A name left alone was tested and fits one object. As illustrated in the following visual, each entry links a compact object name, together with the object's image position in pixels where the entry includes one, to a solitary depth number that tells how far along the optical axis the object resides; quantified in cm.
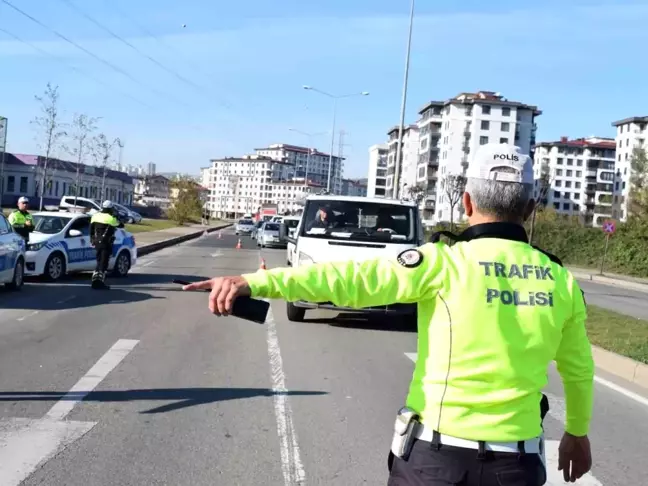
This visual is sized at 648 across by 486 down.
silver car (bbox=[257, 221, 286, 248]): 4131
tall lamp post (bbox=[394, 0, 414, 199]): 3900
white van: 1239
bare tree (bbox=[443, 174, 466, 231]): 7357
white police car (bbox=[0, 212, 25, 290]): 1410
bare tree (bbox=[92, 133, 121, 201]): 6022
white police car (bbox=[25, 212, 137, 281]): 1648
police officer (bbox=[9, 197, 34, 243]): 1670
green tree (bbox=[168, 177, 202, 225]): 7600
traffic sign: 3481
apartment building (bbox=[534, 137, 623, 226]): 14762
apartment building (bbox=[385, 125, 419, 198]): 14412
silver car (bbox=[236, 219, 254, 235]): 6538
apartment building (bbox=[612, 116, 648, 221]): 12419
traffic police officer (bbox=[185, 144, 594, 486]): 238
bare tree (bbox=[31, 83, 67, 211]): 4605
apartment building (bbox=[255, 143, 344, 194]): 15631
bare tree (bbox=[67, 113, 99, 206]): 5409
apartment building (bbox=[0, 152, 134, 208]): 7931
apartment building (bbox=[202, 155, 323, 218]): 18275
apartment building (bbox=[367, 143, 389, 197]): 16788
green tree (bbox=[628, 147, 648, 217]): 4478
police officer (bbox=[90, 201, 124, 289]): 1545
